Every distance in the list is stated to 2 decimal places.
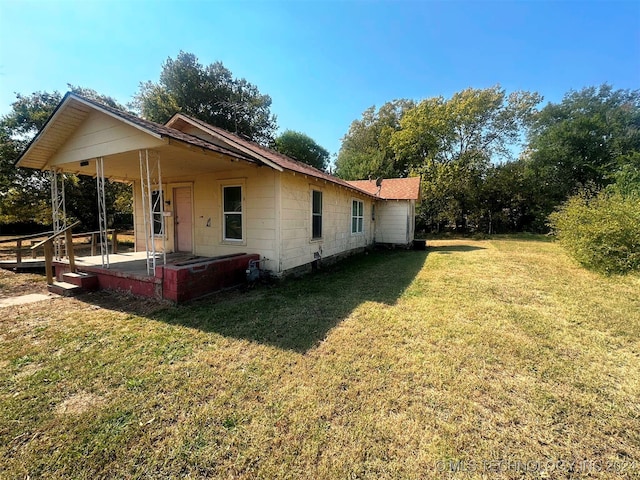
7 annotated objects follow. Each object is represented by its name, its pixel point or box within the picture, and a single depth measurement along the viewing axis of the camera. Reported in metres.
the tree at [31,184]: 12.73
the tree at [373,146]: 26.39
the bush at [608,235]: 6.66
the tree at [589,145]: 20.64
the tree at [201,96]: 19.06
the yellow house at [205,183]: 5.07
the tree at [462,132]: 22.88
